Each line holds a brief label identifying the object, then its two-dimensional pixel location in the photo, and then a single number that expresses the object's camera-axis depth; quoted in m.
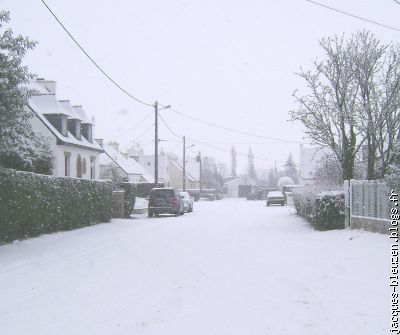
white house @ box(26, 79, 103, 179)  34.78
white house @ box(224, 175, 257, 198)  131.25
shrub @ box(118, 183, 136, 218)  27.82
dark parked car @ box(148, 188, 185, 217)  29.31
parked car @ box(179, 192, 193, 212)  35.34
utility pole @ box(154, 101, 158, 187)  36.91
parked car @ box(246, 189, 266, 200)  87.19
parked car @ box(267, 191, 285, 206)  49.03
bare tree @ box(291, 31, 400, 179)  20.78
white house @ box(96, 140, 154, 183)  54.88
